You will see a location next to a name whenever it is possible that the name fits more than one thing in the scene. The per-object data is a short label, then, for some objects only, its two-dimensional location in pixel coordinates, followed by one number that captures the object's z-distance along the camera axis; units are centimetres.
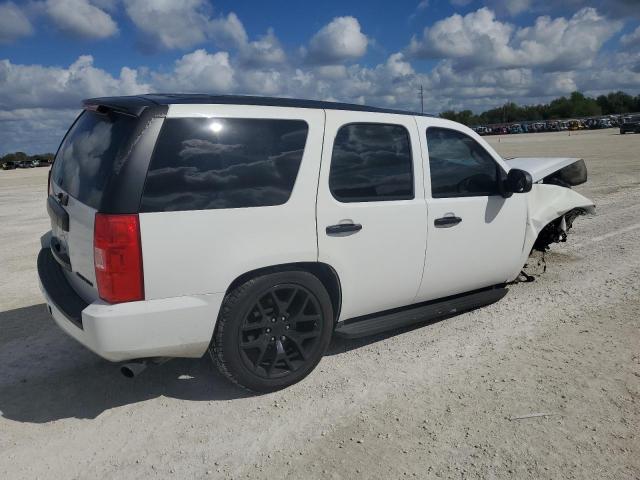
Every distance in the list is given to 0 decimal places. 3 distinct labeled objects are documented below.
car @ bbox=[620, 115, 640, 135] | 5019
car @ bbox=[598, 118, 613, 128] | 7769
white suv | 299
